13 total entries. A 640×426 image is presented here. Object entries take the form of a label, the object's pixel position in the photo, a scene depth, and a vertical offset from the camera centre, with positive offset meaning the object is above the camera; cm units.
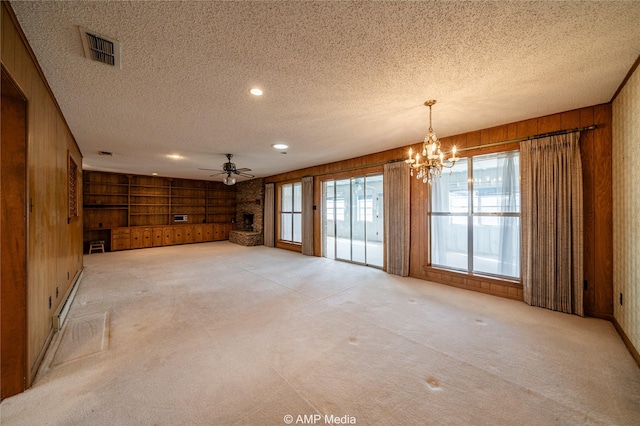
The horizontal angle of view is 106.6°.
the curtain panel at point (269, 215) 905 -5
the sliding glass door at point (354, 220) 615 -16
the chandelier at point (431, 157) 298 +73
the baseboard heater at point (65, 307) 273 -125
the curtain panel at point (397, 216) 498 -4
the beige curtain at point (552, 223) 321 -12
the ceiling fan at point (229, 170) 576 +108
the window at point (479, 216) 387 -4
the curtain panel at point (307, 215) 737 -4
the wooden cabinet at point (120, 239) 816 -87
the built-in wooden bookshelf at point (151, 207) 823 +25
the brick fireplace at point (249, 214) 951 -1
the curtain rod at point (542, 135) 319 +115
